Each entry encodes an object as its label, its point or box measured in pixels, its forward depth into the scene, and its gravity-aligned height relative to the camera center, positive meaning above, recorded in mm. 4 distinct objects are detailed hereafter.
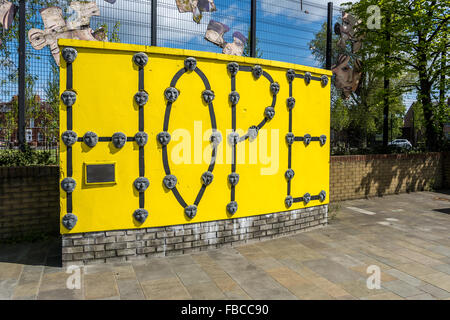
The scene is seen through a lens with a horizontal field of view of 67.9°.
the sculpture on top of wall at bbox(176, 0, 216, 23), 6452 +2802
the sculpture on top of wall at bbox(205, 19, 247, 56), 6664 +2291
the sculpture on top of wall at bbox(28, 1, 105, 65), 6156 +2368
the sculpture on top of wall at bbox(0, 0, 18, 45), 6090 +2487
